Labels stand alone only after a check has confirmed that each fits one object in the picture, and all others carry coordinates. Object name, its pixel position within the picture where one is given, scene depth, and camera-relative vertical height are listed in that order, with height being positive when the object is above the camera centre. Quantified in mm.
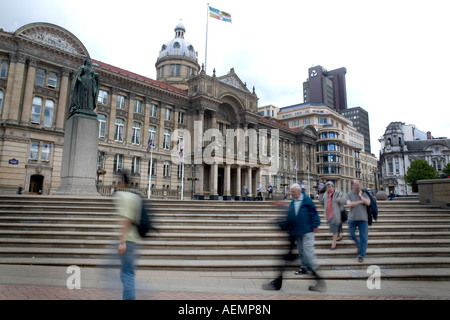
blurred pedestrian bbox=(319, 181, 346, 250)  8211 -95
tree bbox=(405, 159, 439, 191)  64269 +7472
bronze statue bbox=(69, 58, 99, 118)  16016 +6104
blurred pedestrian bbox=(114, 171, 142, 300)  4250 -561
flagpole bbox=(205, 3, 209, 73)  46038 +24777
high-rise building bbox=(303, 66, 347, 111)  156375 +66289
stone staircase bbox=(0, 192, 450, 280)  7616 -1188
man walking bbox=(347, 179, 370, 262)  7676 -313
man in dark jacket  5801 -450
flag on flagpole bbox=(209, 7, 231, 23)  42750 +27913
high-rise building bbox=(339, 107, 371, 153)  164000 +48517
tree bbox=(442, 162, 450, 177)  66338 +8159
